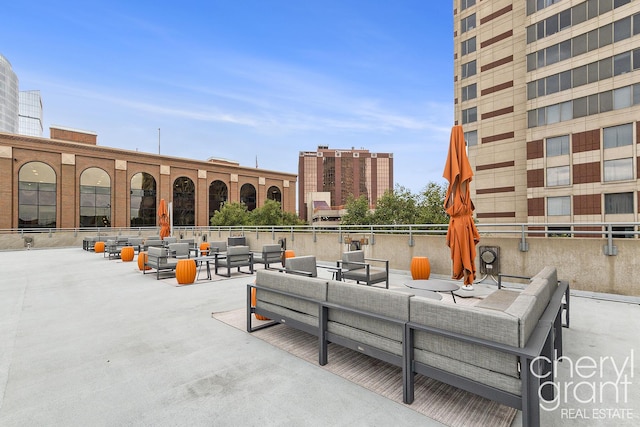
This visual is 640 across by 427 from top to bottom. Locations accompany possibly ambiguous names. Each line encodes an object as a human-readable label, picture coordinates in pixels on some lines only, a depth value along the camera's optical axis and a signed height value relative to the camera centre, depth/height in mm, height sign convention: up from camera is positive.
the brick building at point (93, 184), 32188 +4308
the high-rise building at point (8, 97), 122656 +53153
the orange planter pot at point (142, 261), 10953 -1669
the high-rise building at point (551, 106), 23047 +9685
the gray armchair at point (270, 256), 11445 -1590
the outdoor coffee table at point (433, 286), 5027 -1277
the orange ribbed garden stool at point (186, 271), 8734 -1636
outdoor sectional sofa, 2295 -1138
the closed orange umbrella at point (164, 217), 18250 -16
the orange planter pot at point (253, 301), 5009 -1447
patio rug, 2635 -1825
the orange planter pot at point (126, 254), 14477 -1821
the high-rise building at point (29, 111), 156000 +57241
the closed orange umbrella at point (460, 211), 6156 +65
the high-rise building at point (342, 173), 132000 +18987
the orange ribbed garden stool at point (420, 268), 8922 -1633
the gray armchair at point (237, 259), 10039 -1499
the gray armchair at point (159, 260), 9703 -1453
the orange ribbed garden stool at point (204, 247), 17031 -1782
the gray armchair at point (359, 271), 7246 -1456
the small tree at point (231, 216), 42000 +2
